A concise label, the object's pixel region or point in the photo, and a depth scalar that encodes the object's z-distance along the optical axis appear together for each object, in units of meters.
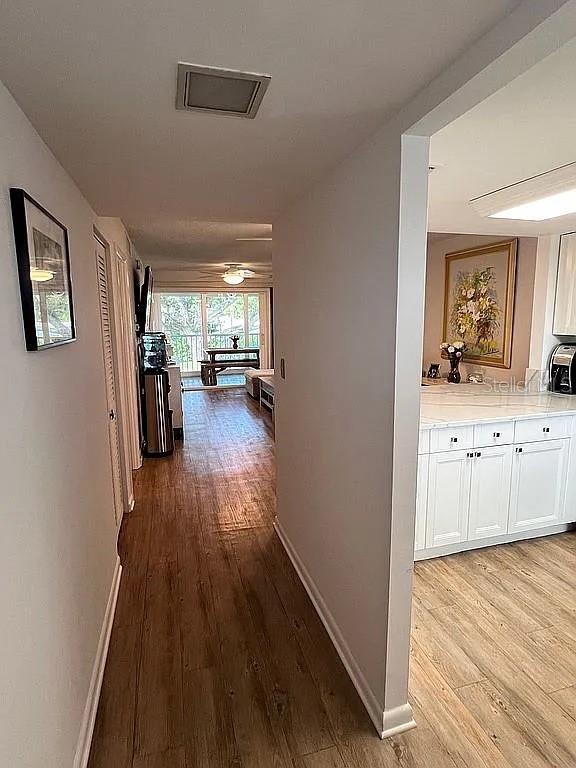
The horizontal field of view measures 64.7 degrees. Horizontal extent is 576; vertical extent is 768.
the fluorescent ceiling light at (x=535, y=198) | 2.02
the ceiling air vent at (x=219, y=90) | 1.12
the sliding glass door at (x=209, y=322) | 10.01
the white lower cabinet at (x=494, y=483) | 2.74
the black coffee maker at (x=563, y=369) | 3.40
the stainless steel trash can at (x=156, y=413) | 4.97
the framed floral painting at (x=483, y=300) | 3.71
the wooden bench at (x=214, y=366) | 9.44
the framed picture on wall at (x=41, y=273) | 1.17
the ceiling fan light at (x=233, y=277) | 7.21
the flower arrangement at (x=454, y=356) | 4.13
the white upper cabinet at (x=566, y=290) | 3.35
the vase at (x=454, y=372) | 4.15
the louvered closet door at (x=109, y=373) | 2.91
